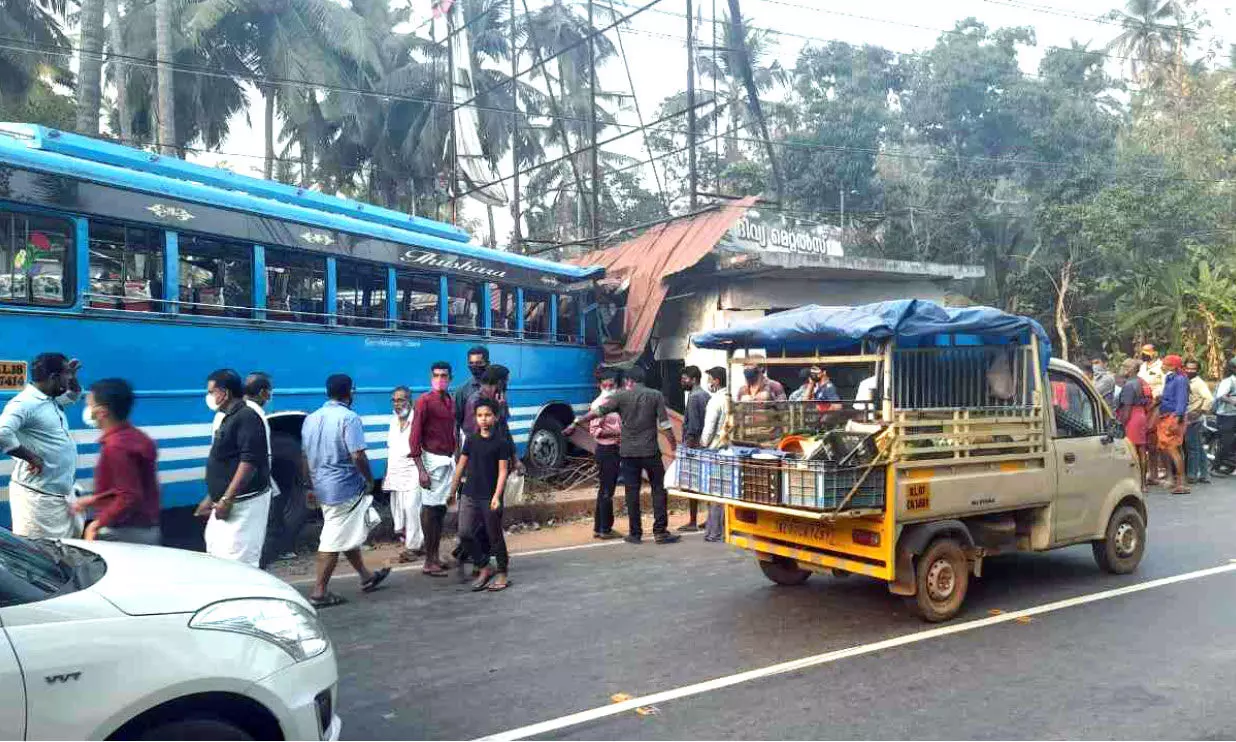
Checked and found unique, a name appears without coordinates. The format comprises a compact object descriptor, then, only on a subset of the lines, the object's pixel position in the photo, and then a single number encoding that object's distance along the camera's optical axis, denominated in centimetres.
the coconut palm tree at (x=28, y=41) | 1939
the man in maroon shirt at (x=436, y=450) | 715
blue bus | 660
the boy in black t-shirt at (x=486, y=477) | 659
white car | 251
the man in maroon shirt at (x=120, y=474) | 458
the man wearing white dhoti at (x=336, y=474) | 627
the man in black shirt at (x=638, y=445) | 863
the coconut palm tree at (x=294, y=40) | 2183
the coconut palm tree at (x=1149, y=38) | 3472
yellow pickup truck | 544
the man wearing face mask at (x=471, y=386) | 777
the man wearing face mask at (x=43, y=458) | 525
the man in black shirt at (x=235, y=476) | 527
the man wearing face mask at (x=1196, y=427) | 1174
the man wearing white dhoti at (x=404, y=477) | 774
